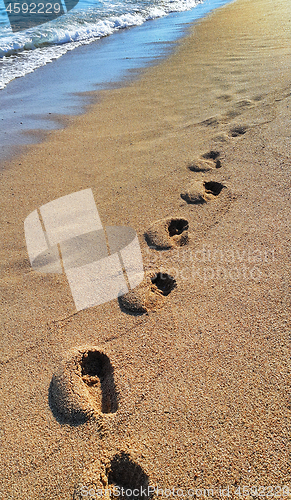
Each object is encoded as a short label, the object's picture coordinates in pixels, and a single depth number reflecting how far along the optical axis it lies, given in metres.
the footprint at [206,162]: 2.74
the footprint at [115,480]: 1.16
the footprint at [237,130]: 3.09
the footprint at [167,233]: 2.13
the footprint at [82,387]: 1.36
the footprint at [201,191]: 2.44
